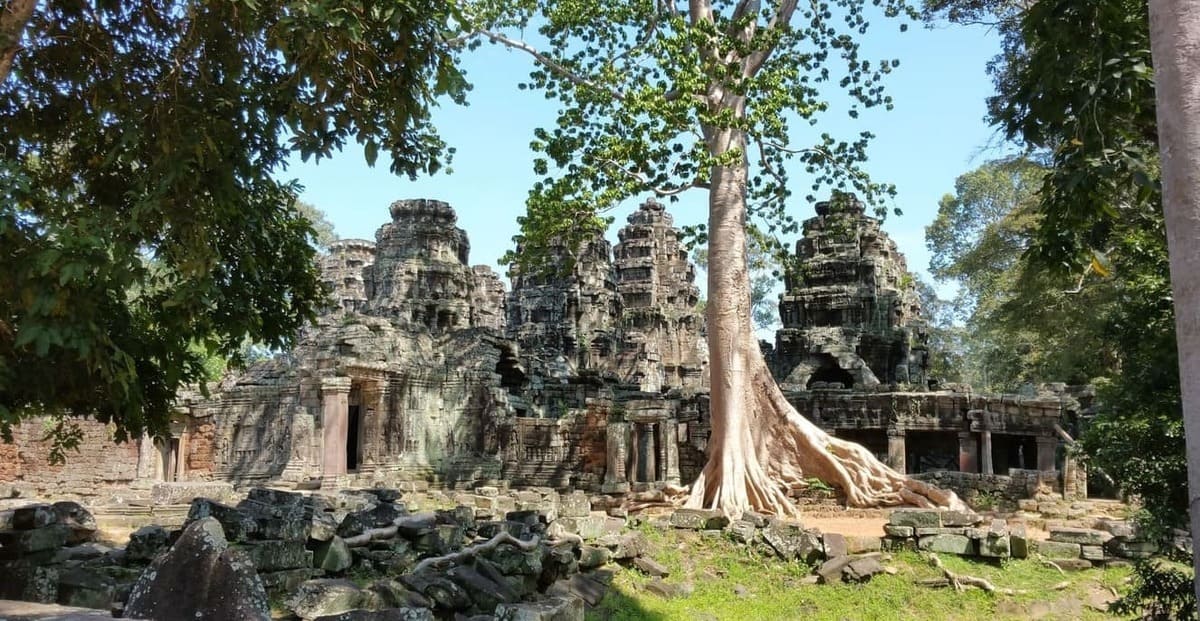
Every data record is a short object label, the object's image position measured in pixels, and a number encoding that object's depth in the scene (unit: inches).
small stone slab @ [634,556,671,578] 359.6
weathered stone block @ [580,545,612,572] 340.2
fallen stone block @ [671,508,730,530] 421.1
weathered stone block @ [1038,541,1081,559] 365.4
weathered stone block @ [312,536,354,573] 251.9
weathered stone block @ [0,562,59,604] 240.5
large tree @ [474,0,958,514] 464.1
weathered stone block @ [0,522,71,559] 256.5
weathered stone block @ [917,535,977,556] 374.9
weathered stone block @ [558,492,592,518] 408.8
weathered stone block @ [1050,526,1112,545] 368.8
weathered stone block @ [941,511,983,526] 385.7
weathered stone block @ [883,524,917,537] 384.5
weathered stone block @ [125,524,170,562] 253.1
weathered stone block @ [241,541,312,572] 226.8
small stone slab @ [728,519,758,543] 400.5
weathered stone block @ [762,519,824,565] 380.8
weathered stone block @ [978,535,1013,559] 368.2
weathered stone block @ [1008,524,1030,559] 370.6
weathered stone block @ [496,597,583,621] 187.6
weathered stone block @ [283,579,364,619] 188.1
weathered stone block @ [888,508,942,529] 384.5
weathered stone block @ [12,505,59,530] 268.7
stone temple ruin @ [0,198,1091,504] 735.7
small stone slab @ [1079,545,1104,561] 362.9
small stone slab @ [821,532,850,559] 373.7
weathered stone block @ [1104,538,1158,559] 358.0
